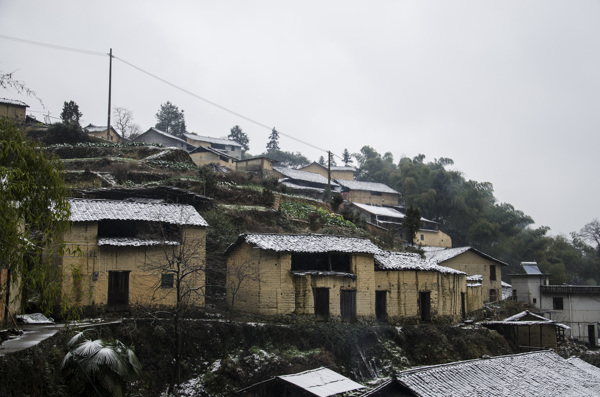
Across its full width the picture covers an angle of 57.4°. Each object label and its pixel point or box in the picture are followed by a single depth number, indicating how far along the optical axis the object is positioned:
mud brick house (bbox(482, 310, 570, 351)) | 31.91
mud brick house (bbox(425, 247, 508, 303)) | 41.84
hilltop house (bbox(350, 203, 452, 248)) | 55.47
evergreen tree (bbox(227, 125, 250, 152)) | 95.38
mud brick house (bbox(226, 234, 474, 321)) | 25.20
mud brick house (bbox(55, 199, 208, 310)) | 22.25
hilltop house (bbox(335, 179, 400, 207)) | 64.06
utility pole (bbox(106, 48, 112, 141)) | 50.56
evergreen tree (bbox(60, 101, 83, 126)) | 52.06
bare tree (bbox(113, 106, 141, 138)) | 71.50
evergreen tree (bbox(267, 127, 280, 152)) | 100.88
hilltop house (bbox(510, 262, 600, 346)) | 40.06
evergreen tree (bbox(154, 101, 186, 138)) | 85.38
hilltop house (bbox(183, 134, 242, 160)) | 68.62
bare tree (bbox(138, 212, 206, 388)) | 23.11
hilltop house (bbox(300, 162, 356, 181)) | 71.69
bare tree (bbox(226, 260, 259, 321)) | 25.40
